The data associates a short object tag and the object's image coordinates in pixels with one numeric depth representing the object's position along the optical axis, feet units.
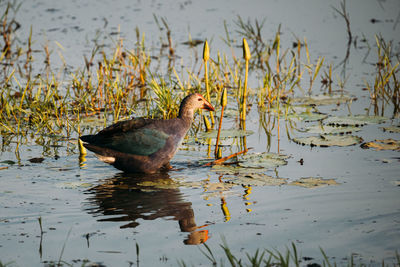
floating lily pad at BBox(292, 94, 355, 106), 57.98
